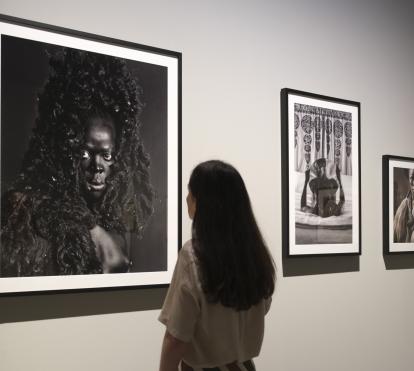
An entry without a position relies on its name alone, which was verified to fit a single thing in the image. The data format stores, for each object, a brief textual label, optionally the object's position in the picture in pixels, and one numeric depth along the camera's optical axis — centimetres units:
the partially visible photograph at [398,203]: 288
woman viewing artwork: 155
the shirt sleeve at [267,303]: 179
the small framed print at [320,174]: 246
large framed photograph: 175
